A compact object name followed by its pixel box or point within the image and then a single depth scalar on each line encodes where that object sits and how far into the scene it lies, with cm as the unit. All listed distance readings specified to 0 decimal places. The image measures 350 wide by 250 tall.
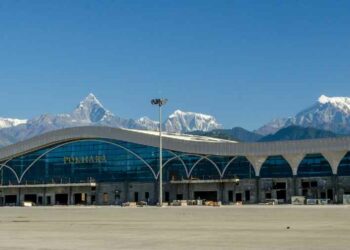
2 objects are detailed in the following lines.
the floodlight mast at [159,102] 10006
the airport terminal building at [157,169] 9964
